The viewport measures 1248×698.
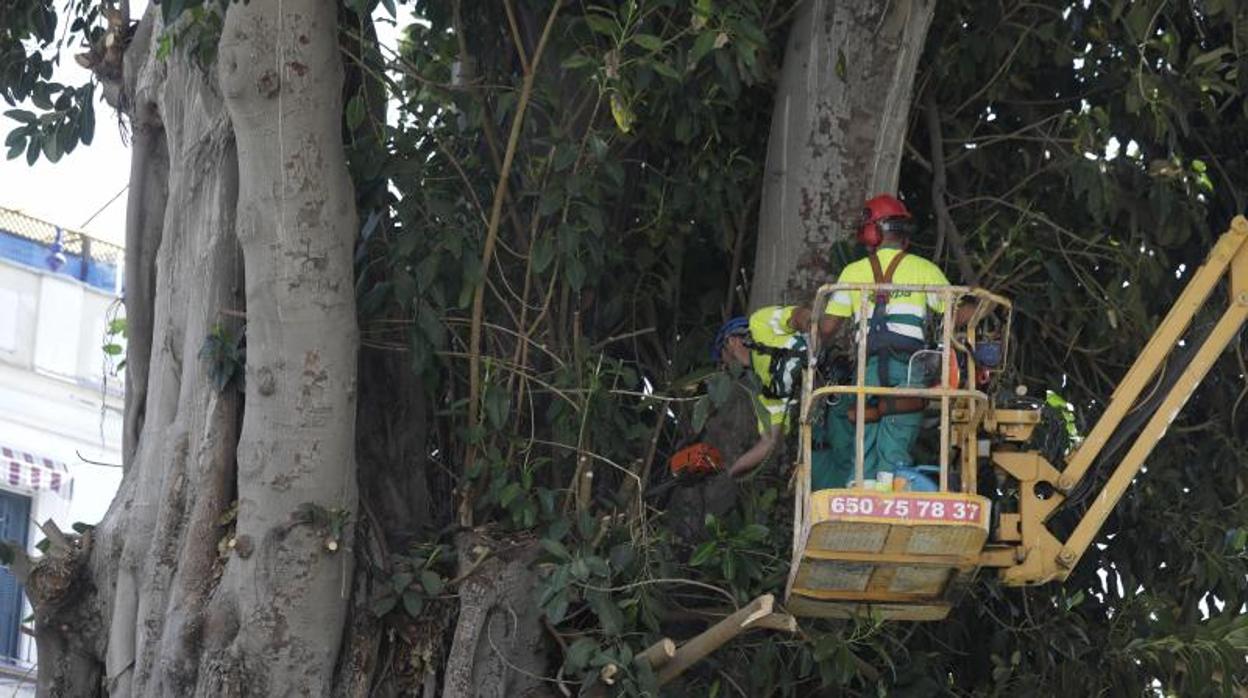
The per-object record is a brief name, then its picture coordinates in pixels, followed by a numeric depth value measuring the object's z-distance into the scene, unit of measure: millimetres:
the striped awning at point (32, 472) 26896
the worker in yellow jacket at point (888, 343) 14808
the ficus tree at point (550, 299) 14887
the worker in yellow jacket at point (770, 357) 15554
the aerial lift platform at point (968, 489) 14128
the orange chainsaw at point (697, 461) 16221
